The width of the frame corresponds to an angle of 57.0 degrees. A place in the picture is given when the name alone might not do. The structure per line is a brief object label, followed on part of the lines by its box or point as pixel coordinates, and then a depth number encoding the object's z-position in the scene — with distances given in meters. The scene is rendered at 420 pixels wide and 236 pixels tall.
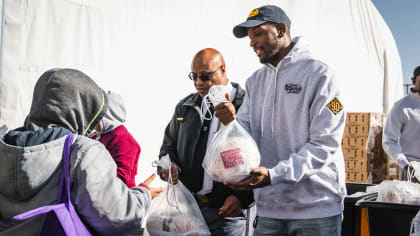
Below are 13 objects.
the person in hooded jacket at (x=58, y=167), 1.29
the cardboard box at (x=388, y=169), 5.69
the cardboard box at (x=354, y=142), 6.35
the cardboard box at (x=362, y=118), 6.30
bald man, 2.17
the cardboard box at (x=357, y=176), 6.15
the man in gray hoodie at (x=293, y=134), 1.61
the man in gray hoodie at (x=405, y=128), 3.66
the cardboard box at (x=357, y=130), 6.34
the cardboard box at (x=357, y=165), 6.14
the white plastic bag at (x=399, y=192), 2.31
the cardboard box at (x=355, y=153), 6.23
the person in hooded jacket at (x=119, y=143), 2.25
